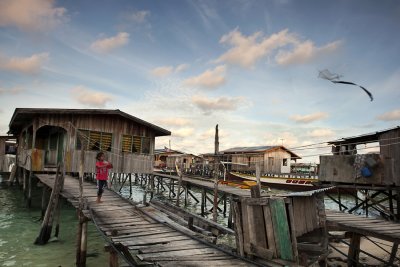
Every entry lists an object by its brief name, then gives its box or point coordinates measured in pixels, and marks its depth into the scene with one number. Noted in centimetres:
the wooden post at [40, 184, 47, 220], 1762
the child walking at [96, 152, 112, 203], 1270
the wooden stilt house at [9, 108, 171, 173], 2027
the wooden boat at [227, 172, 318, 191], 3719
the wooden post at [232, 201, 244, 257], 737
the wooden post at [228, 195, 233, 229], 1869
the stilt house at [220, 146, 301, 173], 4781
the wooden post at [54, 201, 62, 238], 1428
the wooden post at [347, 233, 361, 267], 1173
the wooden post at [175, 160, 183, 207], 2268
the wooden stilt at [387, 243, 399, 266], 1136
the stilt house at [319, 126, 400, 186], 1673
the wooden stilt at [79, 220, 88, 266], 1056
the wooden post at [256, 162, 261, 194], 1308
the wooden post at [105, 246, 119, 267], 869
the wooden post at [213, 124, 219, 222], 1584
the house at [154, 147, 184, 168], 5959
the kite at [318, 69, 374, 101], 913
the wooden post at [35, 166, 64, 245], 1326
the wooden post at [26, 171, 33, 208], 2093
